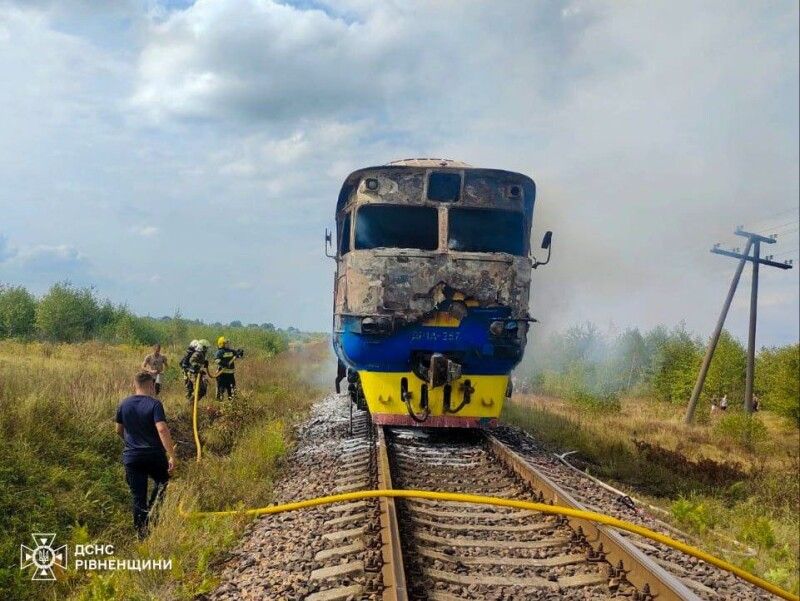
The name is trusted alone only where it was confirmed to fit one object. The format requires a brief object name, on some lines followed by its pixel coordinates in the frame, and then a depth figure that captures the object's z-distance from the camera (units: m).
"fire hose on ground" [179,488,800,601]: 4.12
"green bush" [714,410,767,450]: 16.31
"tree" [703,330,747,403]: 37.84
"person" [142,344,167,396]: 11.29
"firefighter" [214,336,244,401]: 12.00
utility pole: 22.95
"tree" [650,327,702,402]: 38.78
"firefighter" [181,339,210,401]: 10.88
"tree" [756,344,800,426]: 27.42
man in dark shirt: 5.42
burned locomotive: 8.28
